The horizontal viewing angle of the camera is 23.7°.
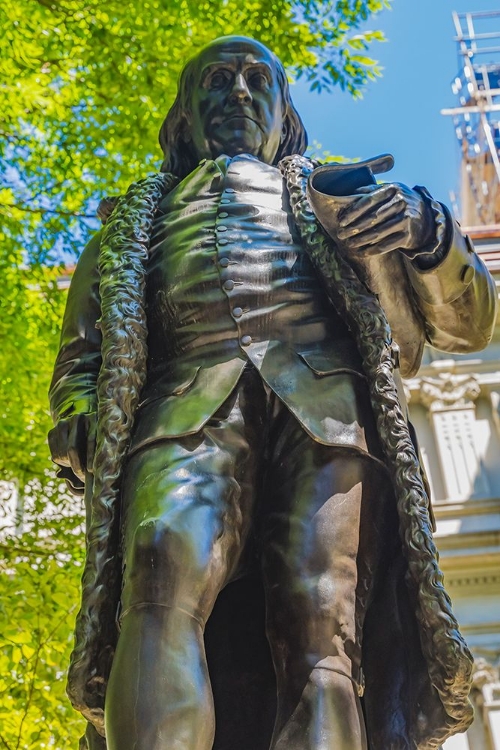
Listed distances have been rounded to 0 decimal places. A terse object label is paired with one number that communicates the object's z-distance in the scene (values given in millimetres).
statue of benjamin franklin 2682
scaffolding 28766
